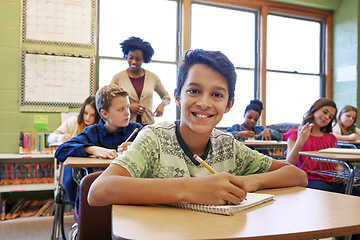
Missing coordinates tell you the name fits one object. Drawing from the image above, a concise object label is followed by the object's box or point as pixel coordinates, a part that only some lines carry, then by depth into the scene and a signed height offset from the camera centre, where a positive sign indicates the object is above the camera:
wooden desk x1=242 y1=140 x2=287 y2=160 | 3.19 -0.25
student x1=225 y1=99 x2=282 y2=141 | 3.95 -0.02
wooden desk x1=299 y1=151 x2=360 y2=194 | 2.09 -0.23
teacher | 3.10 +0.41
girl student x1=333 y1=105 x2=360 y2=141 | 4.48 +0.02
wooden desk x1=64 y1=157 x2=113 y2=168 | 1.64 -0.21
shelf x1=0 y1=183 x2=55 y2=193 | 3.19 -0.67
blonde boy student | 2.14 -0.03
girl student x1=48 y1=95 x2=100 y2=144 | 2.71 -0.01
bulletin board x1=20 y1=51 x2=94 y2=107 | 3.63 +0.48
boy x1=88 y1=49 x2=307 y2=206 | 0.96 -0.07
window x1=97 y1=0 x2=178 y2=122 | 4.19 +1.19
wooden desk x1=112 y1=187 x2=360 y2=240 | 0.54 -0.19
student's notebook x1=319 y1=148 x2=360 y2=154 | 2.37 -0.20
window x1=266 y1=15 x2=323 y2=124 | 5.16 +0.92
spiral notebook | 0.67 -0.18
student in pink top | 2.32 -0.15
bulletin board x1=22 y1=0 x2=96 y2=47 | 3.65 +1.15
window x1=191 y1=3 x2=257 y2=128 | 4.73 +1.28
